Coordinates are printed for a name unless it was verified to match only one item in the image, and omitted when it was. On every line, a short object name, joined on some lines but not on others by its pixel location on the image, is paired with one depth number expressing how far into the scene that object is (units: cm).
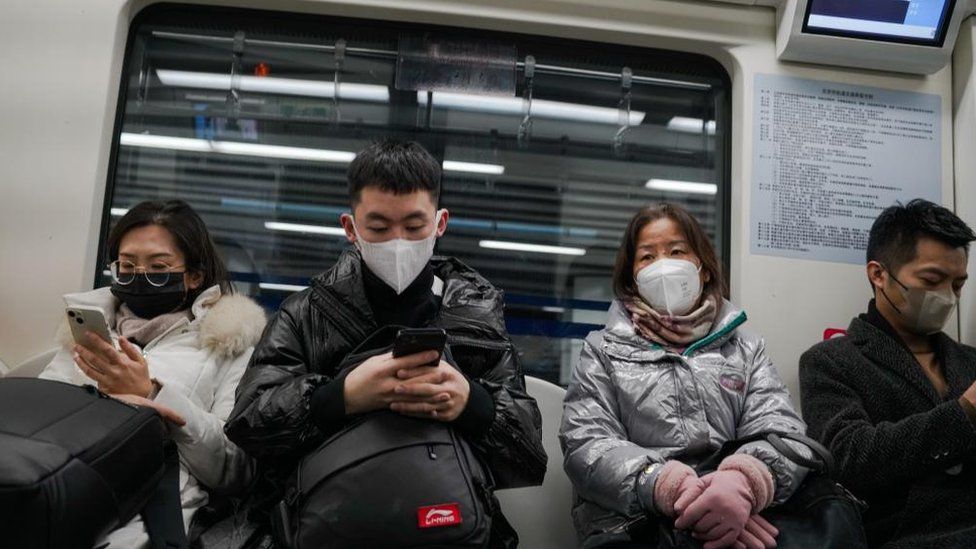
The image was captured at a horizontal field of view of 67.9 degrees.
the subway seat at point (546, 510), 253
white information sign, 320
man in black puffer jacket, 176
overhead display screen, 316
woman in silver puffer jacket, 186
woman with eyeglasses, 202
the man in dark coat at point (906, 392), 224
